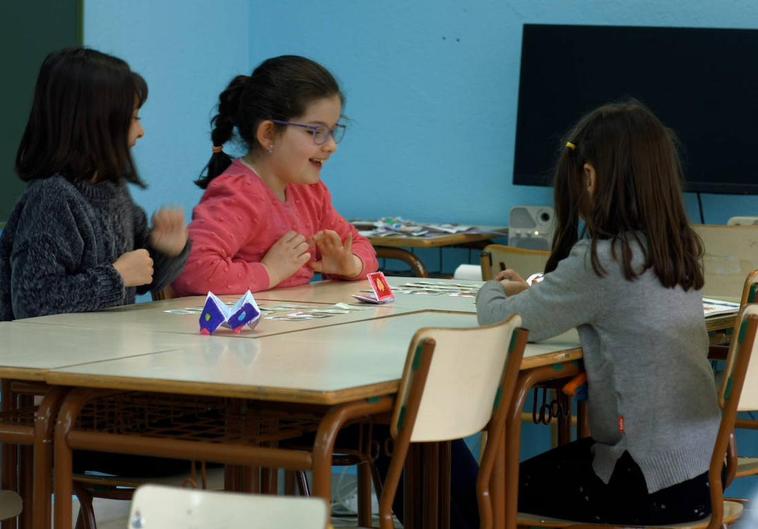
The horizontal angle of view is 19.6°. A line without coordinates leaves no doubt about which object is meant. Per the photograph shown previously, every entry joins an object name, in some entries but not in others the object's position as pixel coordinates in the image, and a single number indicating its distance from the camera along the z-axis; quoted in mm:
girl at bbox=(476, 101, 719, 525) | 4099
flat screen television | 8259
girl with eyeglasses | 5517
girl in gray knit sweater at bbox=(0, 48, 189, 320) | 4534
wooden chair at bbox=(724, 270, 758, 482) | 4954
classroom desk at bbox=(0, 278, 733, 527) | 3163
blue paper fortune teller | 4116
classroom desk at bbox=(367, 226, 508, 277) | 7728
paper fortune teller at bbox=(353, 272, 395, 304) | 5139
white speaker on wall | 8540
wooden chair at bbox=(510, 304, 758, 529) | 3945
